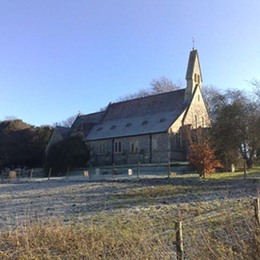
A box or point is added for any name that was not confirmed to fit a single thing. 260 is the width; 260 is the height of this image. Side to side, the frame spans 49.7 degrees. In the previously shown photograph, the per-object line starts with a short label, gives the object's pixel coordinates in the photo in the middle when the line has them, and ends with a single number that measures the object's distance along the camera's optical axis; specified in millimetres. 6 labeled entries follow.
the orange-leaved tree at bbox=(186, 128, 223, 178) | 19450
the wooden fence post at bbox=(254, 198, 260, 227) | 4058
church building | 31787
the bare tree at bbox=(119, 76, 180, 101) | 48375
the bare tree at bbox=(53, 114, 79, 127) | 64036
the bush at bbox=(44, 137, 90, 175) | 32505
